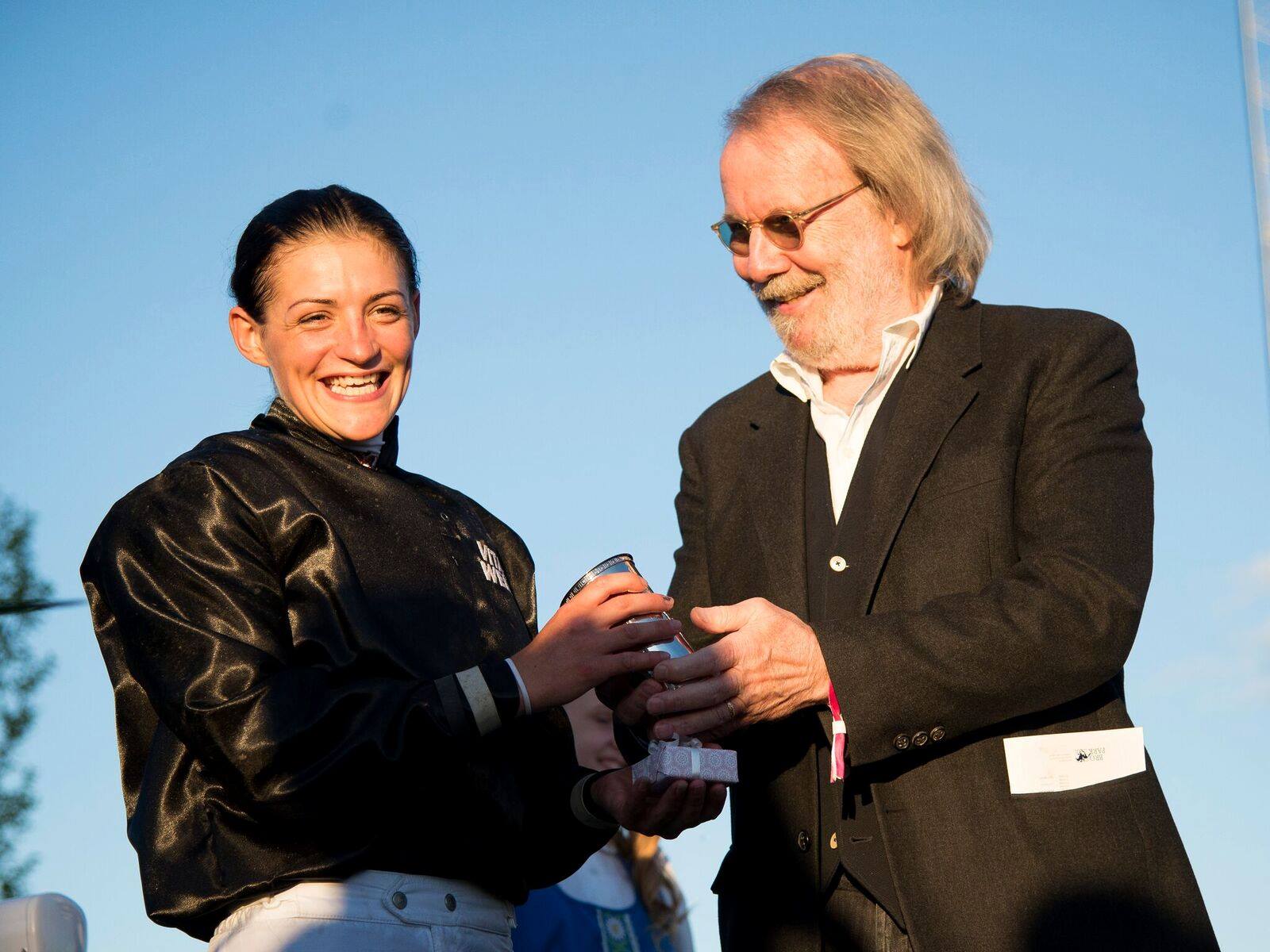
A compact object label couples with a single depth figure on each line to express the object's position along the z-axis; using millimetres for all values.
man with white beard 3189
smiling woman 2791
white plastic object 4703
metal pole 8711
